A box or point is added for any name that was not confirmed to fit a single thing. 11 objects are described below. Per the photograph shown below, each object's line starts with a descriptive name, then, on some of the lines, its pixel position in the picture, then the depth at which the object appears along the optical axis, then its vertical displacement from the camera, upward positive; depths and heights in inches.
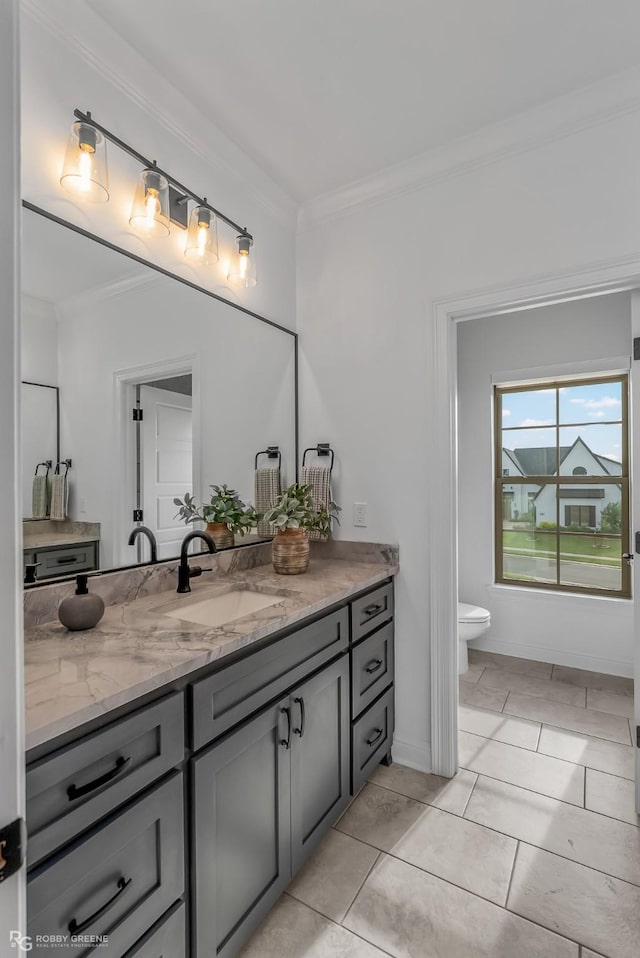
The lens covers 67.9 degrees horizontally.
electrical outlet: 91.7 -6.7
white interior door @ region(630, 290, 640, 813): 73.9 +3.7
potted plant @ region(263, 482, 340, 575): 82.3 -9.2
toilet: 121.2 -37.9
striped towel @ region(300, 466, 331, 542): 93.1 -1.2
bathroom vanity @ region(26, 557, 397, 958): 34.8 -27.0
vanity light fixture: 57.4 +39.6
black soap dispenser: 50.8 -14.2
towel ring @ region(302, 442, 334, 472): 95.3 +6.0
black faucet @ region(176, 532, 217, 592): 68.8 -12.8
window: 127.2 -2.1
